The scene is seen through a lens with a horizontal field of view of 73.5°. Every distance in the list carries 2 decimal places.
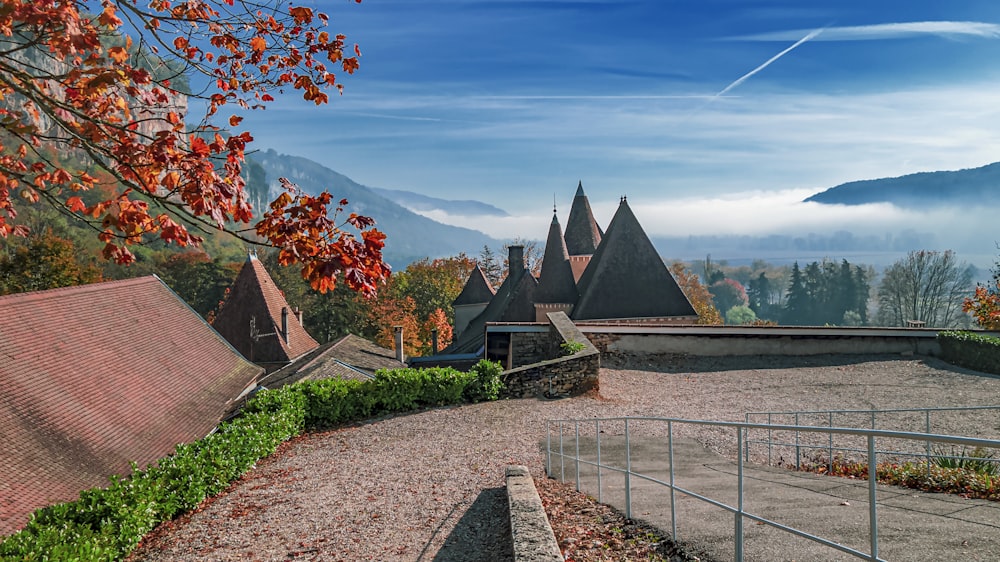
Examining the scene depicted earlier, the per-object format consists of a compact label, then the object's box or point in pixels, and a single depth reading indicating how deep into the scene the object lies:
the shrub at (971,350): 16.72
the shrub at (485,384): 14.91
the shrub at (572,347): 15.80
